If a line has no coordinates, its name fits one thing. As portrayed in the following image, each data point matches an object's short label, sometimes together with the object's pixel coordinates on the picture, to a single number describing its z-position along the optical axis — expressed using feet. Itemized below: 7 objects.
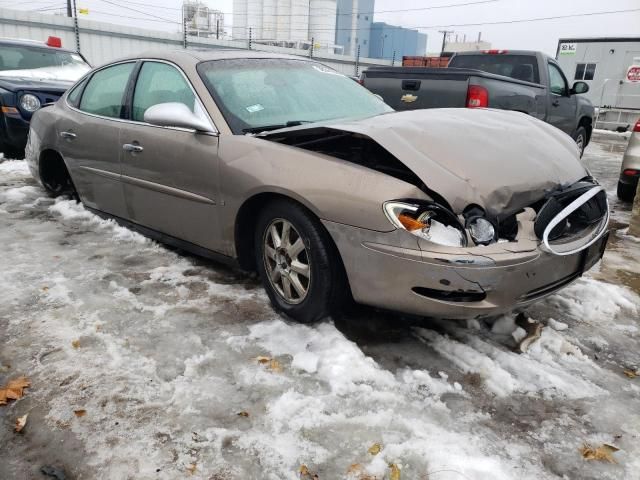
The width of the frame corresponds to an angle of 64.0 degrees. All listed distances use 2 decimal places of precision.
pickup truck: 19.53
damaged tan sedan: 7.77
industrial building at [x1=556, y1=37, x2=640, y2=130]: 59.67
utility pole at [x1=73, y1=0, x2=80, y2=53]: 61.75
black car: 22.44
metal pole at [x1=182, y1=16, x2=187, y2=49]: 68.28
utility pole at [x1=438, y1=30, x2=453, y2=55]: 179.01
